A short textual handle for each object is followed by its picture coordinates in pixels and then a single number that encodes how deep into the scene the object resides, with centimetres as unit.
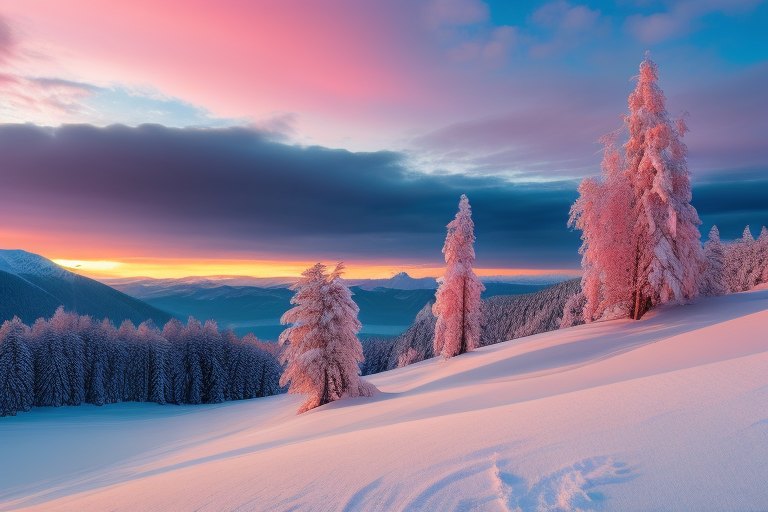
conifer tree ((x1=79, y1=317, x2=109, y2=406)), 4062
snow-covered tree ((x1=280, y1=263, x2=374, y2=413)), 1889
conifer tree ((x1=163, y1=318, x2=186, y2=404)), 4589
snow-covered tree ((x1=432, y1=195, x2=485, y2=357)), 3150
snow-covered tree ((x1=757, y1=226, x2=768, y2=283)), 6148
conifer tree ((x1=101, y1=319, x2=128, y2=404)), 4200
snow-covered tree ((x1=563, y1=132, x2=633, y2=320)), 2200
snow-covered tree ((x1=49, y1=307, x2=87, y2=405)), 3931
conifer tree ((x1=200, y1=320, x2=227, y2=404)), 4831
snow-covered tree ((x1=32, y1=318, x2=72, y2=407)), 3744
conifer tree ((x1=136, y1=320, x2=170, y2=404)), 4366
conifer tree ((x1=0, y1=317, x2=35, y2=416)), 3444
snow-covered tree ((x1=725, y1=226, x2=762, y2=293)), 6456
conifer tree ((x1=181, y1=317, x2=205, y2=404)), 4709
